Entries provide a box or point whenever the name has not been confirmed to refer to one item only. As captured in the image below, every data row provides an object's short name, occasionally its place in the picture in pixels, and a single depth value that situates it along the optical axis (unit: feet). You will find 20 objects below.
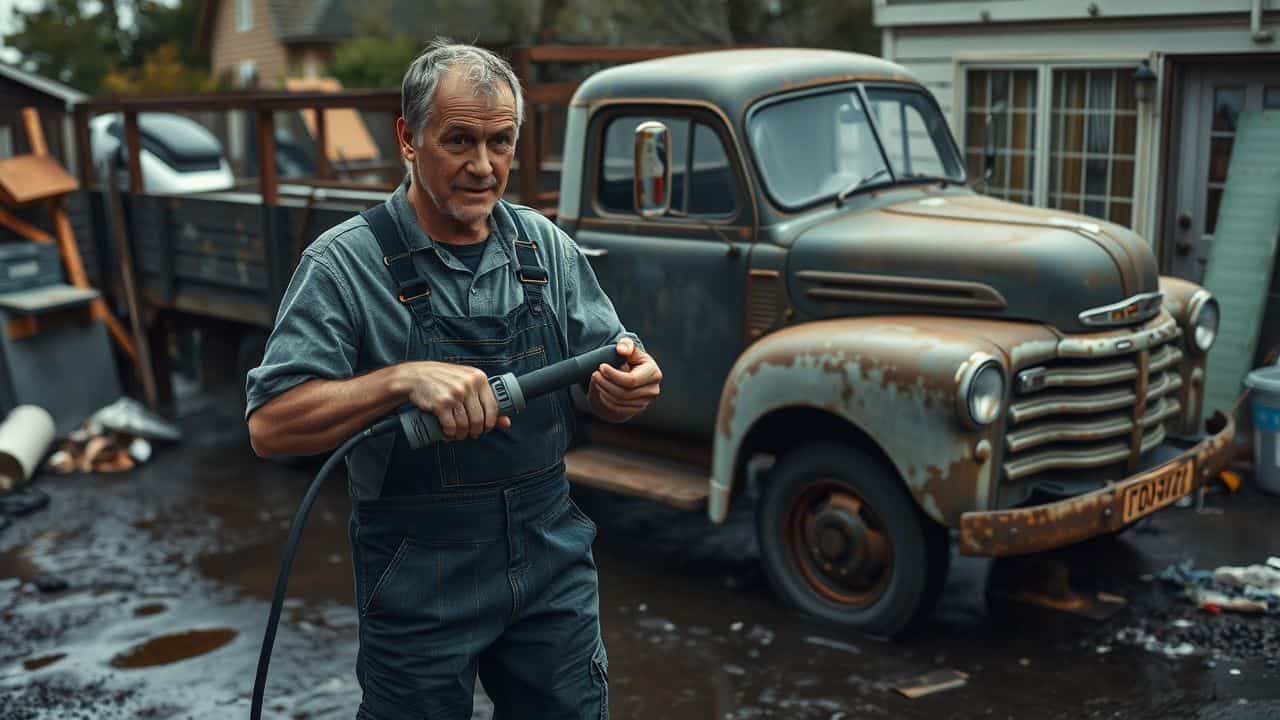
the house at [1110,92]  26.20
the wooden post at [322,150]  29.09
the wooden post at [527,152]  21.98
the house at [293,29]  86.02
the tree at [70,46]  101.81
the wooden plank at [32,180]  31.24
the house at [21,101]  32.91
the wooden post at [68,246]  31.83
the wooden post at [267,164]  27.17
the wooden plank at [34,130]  33.06
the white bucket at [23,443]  26.32
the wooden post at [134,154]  31.65
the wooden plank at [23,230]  31.71
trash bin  22.49
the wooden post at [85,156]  32.96
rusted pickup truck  16.40
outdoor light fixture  26.89
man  8.05
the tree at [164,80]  91.50
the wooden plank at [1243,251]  24.71
